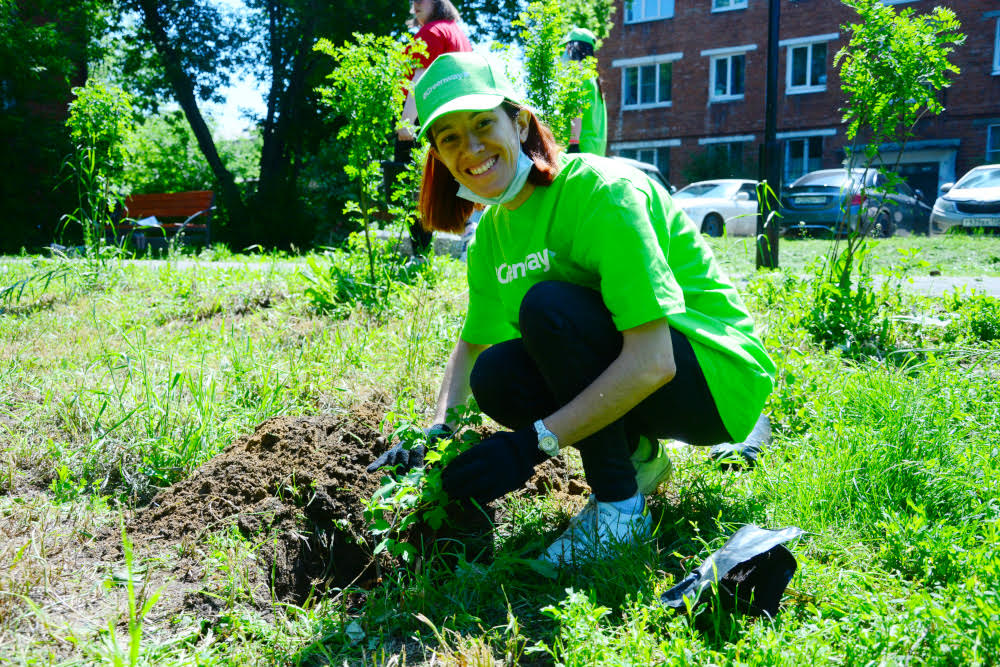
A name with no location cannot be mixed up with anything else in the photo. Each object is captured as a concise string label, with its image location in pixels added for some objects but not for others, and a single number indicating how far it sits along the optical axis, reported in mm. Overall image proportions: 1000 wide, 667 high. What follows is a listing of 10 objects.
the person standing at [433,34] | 4996
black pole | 5078
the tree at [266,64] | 15781
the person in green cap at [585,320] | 1883
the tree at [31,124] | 13219
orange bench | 12969
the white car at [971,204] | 11602
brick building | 20297
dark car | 14250
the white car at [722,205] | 15250
